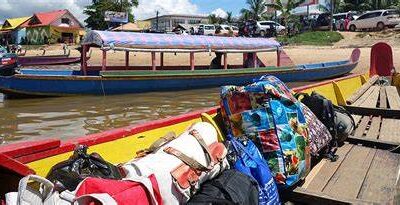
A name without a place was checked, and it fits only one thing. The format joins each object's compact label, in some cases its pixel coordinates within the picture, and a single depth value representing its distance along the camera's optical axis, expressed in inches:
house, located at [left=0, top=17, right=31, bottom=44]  2156.7
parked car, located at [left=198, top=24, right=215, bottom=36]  1590.8
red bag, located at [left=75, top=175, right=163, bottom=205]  67.7
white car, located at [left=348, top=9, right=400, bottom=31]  1149.1
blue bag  104.2
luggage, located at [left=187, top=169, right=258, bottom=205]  85.5
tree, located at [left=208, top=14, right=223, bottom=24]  2354.8
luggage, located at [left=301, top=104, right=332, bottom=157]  135.2
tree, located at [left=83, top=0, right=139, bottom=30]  2215.8
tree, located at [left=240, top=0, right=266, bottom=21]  2098.9
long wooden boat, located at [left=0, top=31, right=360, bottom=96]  465.7
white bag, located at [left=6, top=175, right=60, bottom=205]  68.9
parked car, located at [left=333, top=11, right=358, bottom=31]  1309.1
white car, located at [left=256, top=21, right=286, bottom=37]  1435.8
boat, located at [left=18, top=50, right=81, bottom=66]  861.8
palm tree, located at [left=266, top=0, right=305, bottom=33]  1310.3
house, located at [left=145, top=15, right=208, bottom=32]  3250.5
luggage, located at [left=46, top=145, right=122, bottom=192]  77.1
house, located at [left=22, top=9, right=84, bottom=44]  2018.9
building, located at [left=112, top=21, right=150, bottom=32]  1844.5
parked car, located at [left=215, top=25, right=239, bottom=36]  1517.5
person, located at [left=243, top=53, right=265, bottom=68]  632.4
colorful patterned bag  114.3
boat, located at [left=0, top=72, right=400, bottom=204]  87.1
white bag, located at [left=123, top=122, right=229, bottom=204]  82.3
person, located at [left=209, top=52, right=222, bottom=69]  609.0
